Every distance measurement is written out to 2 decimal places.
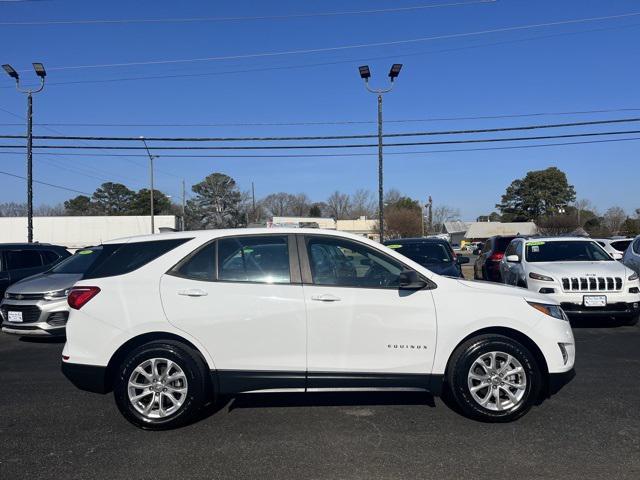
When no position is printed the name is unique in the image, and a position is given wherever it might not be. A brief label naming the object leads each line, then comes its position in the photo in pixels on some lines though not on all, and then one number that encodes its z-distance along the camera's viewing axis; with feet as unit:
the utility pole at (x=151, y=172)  133.20
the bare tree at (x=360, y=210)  330.95
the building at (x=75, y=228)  174.70
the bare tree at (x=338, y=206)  340.96
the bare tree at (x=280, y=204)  317.42
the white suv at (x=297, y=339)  14.92
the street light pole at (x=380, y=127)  65.82
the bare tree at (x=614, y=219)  186.70
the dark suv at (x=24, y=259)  35.25
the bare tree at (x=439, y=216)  356.46
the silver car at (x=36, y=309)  27.25
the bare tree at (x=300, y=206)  326.51
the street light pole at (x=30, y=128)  63.52
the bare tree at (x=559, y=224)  194.90
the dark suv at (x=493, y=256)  47.09
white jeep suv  28.84
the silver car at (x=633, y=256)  38.16
